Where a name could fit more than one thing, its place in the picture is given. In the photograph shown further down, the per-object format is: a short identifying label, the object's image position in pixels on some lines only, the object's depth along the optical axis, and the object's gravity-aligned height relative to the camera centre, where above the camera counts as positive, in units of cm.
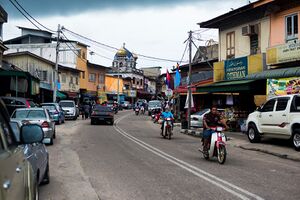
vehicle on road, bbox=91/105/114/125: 3247 -61
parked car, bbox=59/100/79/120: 3853 -19
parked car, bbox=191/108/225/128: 2742 -74
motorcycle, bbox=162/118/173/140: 2077 -98
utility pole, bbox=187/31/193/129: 2617 +110
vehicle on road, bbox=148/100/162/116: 5208 +25
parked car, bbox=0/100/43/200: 300 -48
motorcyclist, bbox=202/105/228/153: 1235 -44
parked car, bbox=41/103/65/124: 3009 -30
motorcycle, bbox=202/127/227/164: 1168 -107
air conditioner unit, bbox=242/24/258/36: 2498 +470
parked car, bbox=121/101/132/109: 8562 +47
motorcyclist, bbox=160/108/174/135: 2105 -37
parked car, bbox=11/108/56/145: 1628 -42
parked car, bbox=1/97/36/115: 2205 +20
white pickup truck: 1537 -48
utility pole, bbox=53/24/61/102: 3966 +543
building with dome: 9725 +859
